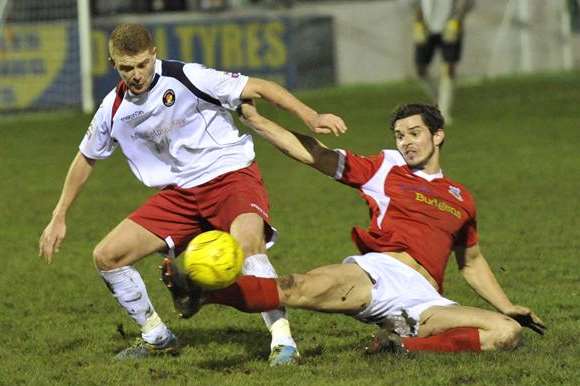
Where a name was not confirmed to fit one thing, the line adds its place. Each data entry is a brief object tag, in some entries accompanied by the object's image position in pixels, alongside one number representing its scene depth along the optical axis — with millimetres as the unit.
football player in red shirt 13945
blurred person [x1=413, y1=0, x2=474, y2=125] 39844
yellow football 12352
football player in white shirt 14828
